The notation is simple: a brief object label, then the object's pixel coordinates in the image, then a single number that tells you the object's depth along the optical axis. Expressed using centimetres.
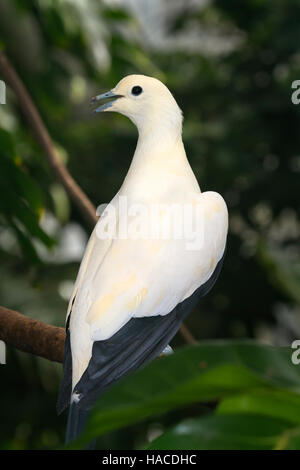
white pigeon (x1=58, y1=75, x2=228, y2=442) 222
